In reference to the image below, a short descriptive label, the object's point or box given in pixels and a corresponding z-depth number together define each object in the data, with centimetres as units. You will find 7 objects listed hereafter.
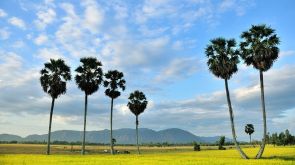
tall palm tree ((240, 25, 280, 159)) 4101
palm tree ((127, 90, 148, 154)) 7154
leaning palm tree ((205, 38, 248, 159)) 4421
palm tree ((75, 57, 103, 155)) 5473
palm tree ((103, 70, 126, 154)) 6284
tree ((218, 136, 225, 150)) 11689
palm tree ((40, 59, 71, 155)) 5271
